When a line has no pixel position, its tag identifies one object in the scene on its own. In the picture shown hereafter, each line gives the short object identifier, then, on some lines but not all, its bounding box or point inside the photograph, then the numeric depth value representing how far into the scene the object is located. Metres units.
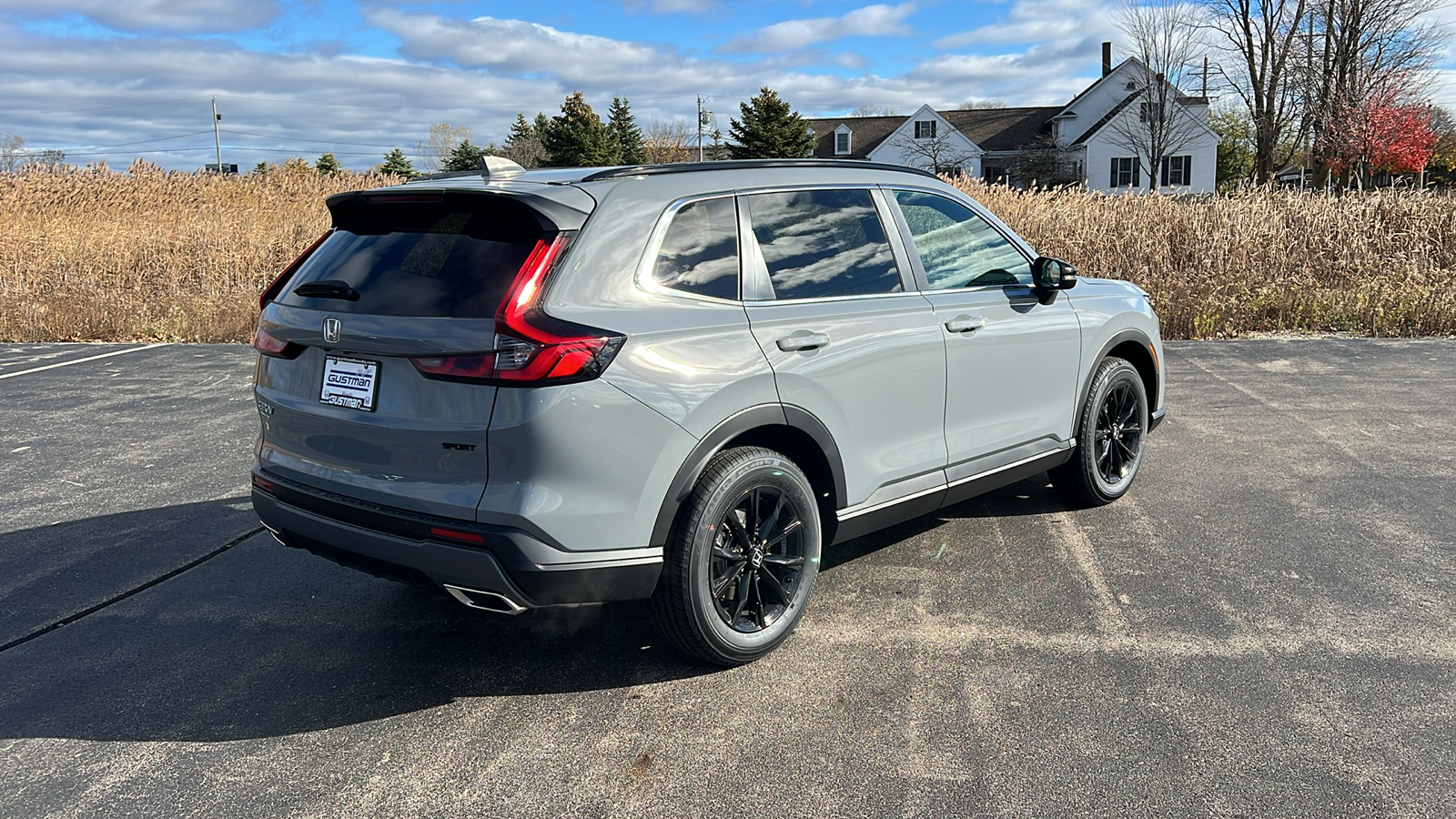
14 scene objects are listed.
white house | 53.75
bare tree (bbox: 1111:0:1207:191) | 41.84
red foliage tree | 33.31
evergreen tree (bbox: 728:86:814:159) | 58.66
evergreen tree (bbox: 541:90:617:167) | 63.00
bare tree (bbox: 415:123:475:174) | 84.00
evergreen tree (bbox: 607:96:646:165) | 68.81
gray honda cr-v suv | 3.03
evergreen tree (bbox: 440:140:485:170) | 65.64
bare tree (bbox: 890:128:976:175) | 64.19
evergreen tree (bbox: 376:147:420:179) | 72.88
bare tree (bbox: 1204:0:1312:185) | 36.03
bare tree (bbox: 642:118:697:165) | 77.12
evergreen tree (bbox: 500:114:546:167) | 71.00
